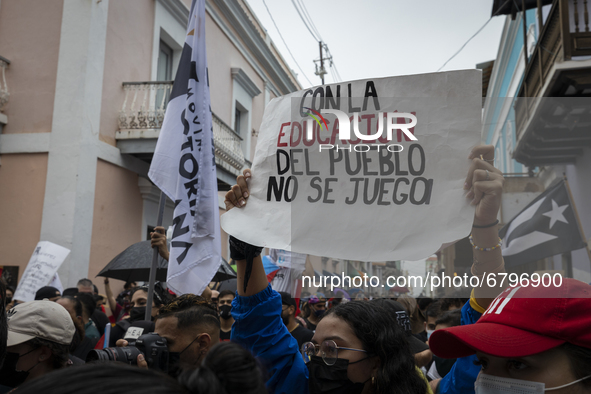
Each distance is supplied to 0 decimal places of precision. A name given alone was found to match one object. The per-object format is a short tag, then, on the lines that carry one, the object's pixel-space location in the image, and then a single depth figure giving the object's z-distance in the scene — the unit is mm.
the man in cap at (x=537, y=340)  1412
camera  2275
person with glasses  1970
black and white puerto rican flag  1886
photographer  2904
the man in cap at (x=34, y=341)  2547
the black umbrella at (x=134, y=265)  5715
